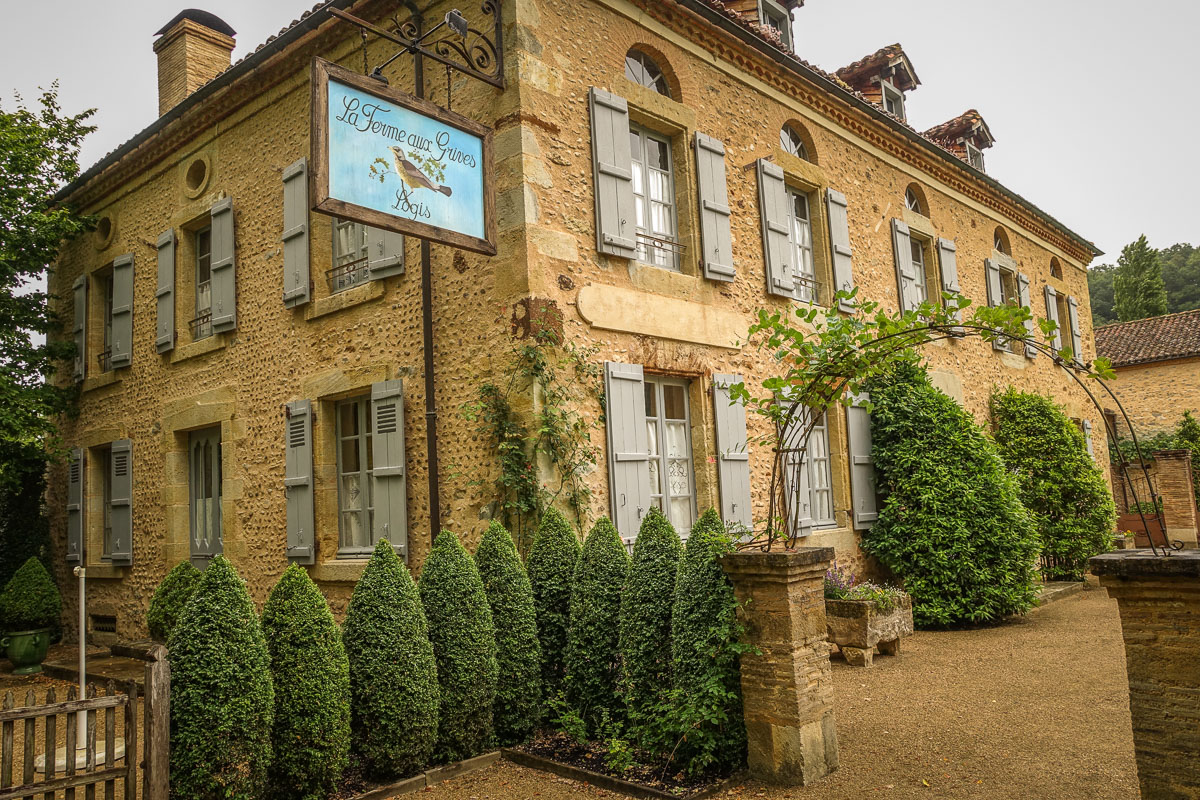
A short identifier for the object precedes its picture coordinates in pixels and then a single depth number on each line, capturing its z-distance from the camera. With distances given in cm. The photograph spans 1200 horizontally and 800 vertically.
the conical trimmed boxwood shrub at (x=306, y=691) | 414
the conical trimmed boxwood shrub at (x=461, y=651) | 486
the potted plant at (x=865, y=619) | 716
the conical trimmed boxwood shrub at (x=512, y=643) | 521
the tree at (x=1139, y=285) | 3045
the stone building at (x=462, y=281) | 688
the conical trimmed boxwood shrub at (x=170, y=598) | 747
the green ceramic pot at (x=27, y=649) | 884
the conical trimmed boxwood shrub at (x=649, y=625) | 482
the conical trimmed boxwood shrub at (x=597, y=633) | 520
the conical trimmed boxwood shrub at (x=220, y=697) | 379
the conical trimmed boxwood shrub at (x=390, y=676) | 451
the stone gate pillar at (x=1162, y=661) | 311
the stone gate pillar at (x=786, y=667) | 425
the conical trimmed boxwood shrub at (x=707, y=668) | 444
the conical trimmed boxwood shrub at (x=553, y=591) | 555
